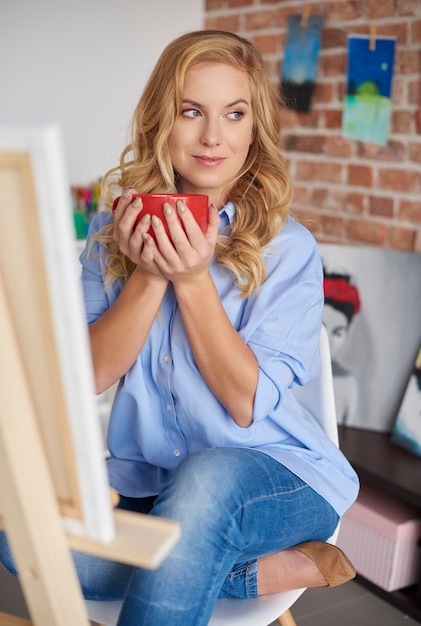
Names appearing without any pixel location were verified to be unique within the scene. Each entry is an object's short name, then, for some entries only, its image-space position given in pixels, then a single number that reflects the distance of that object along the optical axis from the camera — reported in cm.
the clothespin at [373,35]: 236
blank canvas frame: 68
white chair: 123
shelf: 200
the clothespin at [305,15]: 259
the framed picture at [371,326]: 222
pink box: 207
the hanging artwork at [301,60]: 259
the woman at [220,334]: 117
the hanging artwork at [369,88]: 234
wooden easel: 72
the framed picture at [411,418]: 215
